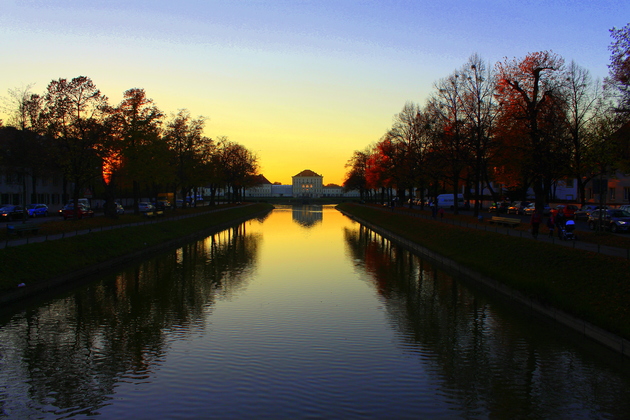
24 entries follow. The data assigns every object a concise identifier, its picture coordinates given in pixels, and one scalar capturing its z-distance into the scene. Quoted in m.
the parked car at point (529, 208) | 51.00
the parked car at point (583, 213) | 40.25
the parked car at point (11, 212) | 43.12
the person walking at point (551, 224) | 25.34
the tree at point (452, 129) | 44.69
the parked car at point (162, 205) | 65.59
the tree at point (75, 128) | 35.41
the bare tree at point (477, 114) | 44.06
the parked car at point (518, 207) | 55.62
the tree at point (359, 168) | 109.00
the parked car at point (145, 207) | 58.33
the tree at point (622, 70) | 24.14
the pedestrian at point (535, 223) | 25.54
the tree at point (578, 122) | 38.97
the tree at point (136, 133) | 44.06
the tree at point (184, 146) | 62.12
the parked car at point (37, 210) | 48.91
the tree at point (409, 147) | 58.94
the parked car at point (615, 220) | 29.19
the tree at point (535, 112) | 35.44
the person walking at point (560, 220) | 24.65
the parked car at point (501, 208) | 61.31
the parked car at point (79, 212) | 44.17
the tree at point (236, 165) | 88.52
